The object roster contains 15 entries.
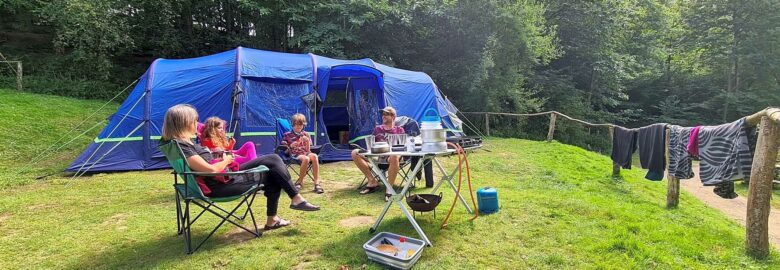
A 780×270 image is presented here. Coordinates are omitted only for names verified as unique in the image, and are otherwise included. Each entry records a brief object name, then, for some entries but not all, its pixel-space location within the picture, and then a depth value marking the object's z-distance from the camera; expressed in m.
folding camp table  2.49
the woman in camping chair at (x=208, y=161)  2.42
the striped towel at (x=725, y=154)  2.64
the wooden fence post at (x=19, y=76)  9.38
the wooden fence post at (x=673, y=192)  3.84
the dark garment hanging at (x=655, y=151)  3.86
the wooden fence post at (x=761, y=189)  2.41
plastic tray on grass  2.17
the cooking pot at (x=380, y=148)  2.63
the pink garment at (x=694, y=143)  3.23
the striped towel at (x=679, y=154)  3.41
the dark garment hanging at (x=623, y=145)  4.74
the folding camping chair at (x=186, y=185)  2.33
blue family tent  5.21
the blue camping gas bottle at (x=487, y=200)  3.16
